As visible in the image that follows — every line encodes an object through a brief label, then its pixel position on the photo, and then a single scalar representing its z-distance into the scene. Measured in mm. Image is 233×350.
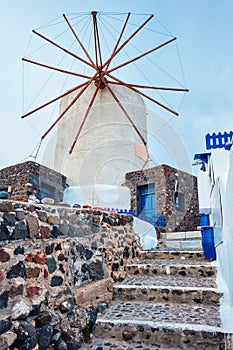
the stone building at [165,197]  10078
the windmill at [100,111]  11172
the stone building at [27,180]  9305
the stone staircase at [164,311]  2062
